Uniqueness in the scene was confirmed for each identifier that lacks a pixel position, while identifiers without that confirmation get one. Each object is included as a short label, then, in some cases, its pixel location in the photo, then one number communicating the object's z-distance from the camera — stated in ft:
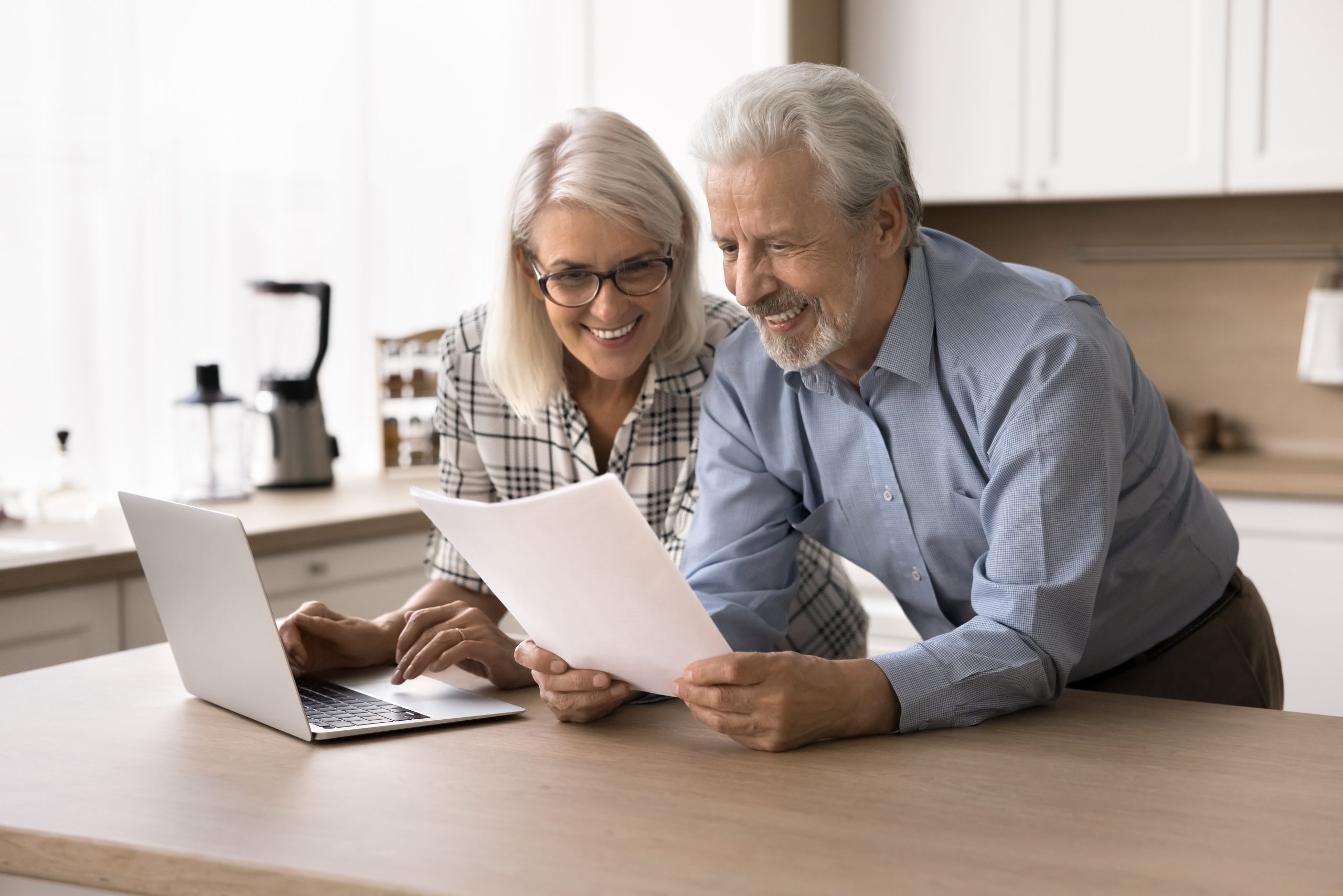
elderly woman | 5.07
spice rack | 10.41
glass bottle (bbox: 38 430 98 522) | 7.86
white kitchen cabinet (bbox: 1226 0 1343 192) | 9.62
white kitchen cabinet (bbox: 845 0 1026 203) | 10.79
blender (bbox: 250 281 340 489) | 9.30
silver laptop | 3.82
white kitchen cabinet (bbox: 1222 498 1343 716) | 9.27
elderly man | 3.89
